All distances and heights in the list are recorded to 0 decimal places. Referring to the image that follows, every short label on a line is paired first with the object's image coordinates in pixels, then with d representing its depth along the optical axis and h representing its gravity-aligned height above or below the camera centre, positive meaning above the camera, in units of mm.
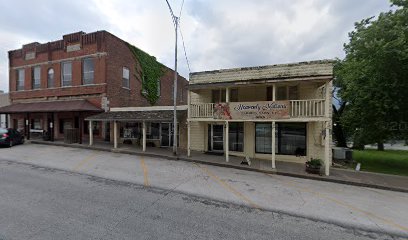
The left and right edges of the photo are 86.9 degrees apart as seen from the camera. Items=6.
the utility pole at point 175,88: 13555 +2033
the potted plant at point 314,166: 10914 -2352
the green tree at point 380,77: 12320 +2733
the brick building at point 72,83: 19094 +3654
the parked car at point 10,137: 16516 -1394
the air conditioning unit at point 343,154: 15273 -2440
